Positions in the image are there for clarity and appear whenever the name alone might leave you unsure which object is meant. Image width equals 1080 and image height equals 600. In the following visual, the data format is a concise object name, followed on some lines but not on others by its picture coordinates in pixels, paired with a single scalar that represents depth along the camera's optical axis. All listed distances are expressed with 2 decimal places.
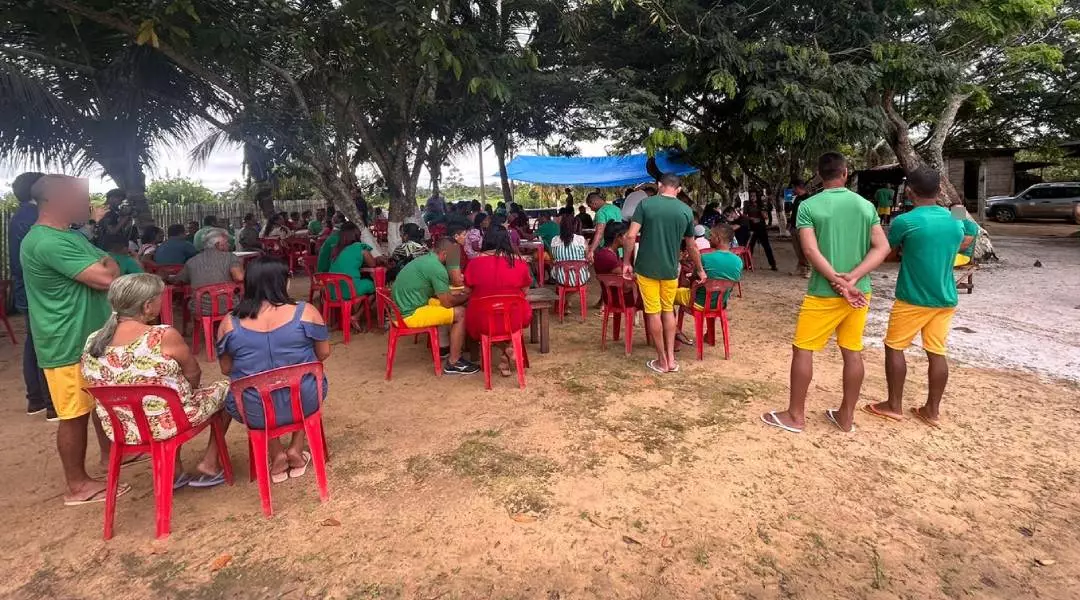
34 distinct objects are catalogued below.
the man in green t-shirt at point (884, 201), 16.58
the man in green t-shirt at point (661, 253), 4.46
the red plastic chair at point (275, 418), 2.62
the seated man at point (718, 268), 5.03
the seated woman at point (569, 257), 6.55
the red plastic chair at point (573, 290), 6.54
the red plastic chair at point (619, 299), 5.24
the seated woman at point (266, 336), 2.71
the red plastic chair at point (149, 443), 2.42
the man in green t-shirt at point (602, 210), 7.91
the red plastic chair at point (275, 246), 9.99
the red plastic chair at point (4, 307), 5.84
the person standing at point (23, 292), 3.85
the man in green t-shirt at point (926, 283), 3.38
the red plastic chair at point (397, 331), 4.63
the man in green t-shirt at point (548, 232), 8.52
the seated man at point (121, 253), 4.58
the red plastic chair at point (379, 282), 6.04
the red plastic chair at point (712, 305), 4.84
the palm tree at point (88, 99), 6.92
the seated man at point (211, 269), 5.21
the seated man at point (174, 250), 6.33
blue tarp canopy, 15.12
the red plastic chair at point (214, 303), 5.19
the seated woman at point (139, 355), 2.48
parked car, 18.92
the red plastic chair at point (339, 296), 5.81
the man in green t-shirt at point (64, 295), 2.77
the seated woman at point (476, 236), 7.64
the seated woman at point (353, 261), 5.88
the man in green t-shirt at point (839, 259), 3.26
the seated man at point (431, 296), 4.52
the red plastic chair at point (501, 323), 4.28
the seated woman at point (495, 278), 4.37
